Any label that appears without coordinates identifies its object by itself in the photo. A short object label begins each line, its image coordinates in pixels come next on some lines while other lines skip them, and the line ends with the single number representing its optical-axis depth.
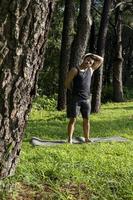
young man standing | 10.99
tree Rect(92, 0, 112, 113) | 19.87
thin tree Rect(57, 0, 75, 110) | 21.11
